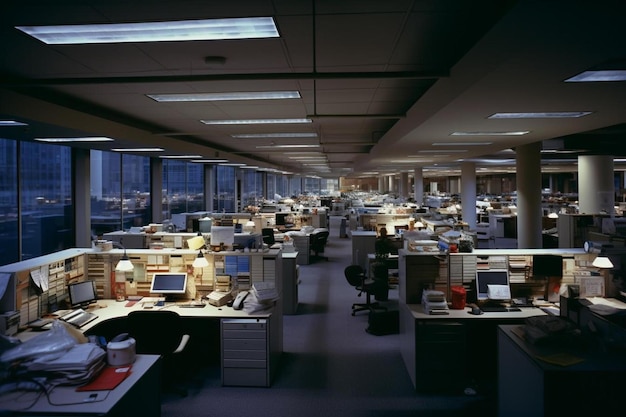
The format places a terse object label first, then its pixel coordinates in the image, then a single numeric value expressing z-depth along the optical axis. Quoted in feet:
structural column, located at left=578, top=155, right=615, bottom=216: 39.29
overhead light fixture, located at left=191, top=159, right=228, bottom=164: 47.58
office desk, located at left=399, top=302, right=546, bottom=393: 14.51
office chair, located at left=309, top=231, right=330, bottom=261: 41.01
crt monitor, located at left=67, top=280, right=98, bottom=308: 15.91
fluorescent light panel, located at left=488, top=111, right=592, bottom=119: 16.75
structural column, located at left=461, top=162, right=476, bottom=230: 48.14
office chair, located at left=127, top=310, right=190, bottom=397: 13.97
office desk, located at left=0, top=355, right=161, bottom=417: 8.08
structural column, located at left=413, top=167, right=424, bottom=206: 70.95
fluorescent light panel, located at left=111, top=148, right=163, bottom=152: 31.19
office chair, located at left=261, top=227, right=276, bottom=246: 37.06
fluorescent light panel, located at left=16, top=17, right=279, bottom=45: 10.18
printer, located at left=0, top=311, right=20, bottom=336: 12.43
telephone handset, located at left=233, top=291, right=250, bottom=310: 15.71
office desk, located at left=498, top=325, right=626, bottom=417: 9.07
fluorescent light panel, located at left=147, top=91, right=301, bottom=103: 17.13
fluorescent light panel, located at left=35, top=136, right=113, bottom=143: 23.81
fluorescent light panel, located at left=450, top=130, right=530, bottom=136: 22.28
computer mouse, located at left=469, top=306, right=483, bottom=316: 14.90
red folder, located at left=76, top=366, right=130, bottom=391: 8.89
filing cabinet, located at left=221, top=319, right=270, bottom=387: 14.92
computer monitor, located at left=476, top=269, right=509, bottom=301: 15.94
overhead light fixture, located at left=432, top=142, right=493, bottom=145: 27.16
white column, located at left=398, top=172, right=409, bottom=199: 90.17
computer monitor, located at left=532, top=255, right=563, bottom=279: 15.97
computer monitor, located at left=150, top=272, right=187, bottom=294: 16.98
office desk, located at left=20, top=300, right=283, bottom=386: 14.94
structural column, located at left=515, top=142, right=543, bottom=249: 29.99
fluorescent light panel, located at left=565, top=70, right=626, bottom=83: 11.16
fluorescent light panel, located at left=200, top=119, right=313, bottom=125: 23.48
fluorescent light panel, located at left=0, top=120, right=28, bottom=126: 17.64
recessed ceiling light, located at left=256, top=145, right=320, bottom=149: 36.78
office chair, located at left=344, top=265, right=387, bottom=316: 23.57
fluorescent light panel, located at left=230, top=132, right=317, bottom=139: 29.04
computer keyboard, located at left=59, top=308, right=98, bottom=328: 14.26
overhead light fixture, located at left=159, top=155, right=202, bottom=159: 40.06
